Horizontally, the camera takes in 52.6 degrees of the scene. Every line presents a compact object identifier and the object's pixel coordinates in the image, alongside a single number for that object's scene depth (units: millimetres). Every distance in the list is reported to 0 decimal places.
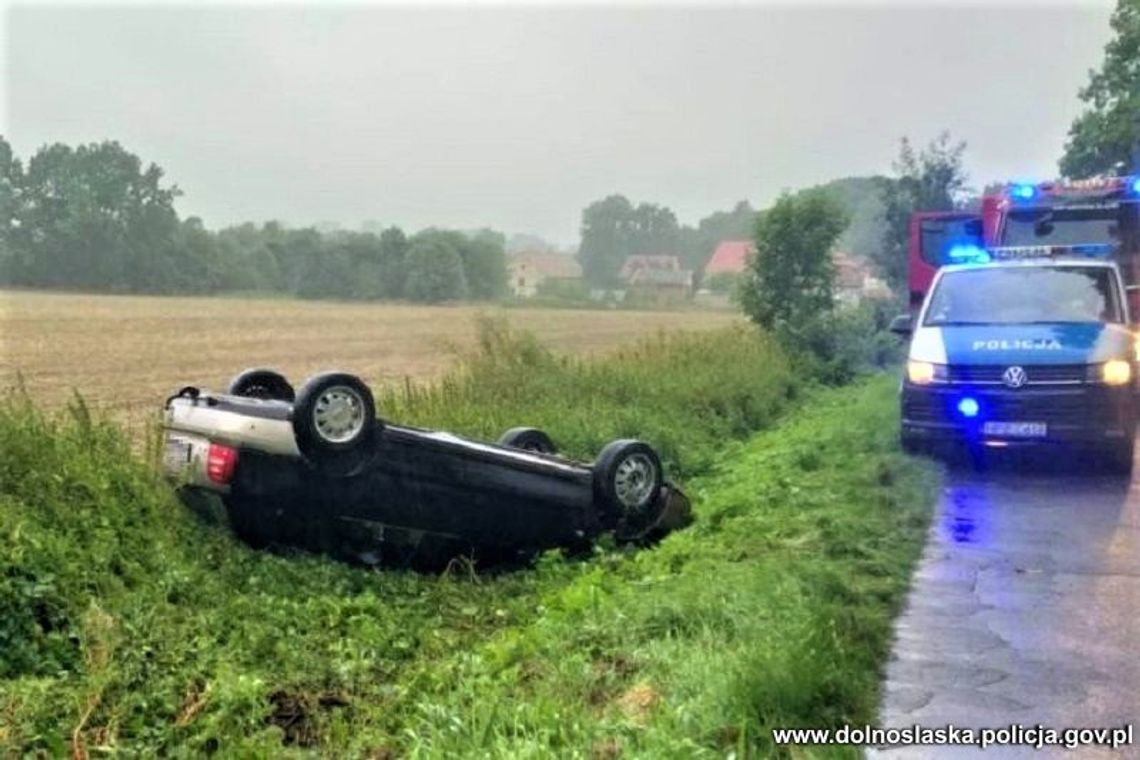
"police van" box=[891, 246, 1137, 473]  9336
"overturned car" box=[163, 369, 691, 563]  6582
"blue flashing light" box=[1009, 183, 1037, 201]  14703
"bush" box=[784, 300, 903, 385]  21219
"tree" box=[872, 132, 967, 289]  31672
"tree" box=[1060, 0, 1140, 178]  30516
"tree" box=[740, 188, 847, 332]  22797
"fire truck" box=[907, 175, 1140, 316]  14484
